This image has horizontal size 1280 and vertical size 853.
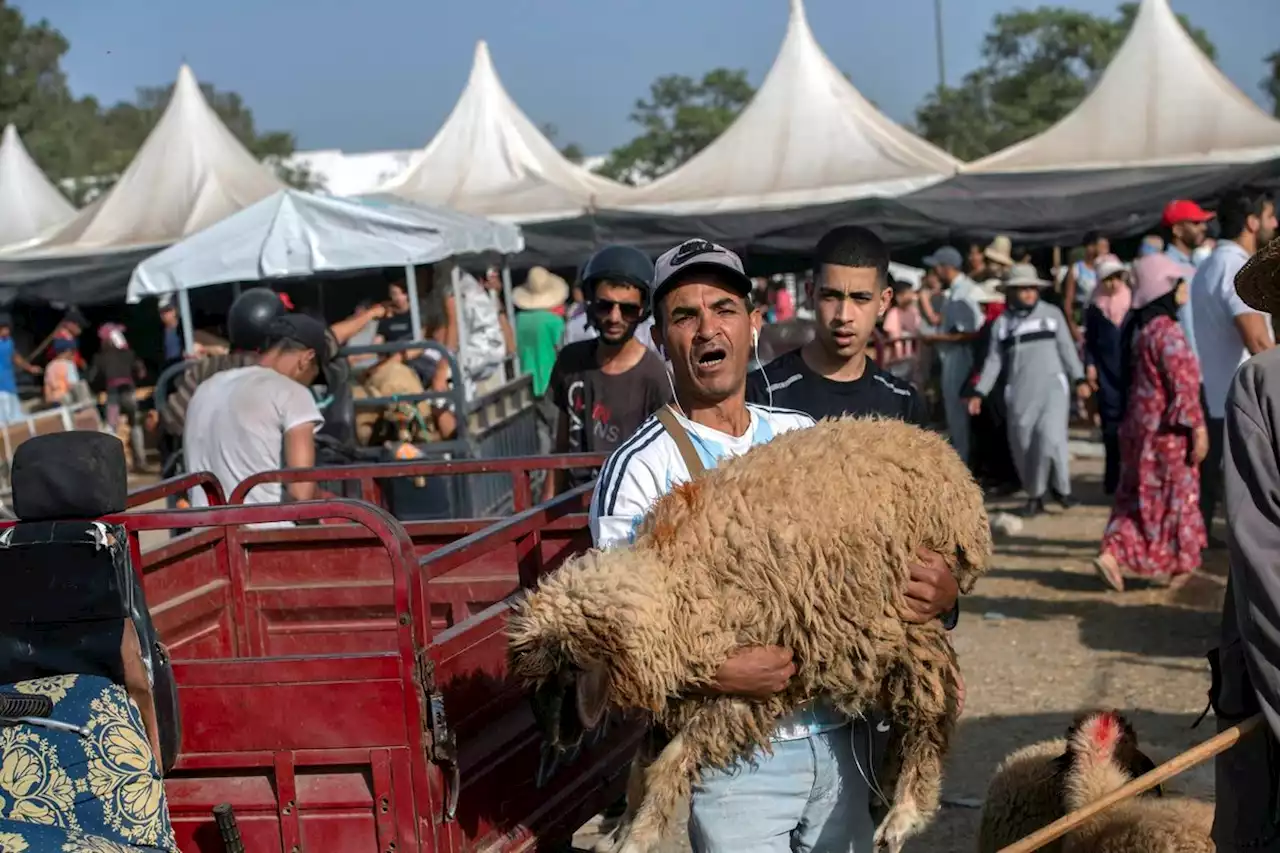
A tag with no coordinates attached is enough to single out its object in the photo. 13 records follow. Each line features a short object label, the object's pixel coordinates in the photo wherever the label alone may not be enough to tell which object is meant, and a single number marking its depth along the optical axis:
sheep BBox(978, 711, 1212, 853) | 3.30
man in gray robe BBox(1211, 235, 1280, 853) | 2.31
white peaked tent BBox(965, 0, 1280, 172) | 17.59
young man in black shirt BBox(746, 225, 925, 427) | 3.99
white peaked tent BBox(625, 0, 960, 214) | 17.27
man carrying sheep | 2.65
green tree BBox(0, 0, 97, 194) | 53.16
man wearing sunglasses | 5.28
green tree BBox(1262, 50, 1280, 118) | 74.12
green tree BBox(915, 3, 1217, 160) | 71.75
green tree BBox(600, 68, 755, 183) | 83.56
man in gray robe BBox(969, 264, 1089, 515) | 10.66
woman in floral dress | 7.87
